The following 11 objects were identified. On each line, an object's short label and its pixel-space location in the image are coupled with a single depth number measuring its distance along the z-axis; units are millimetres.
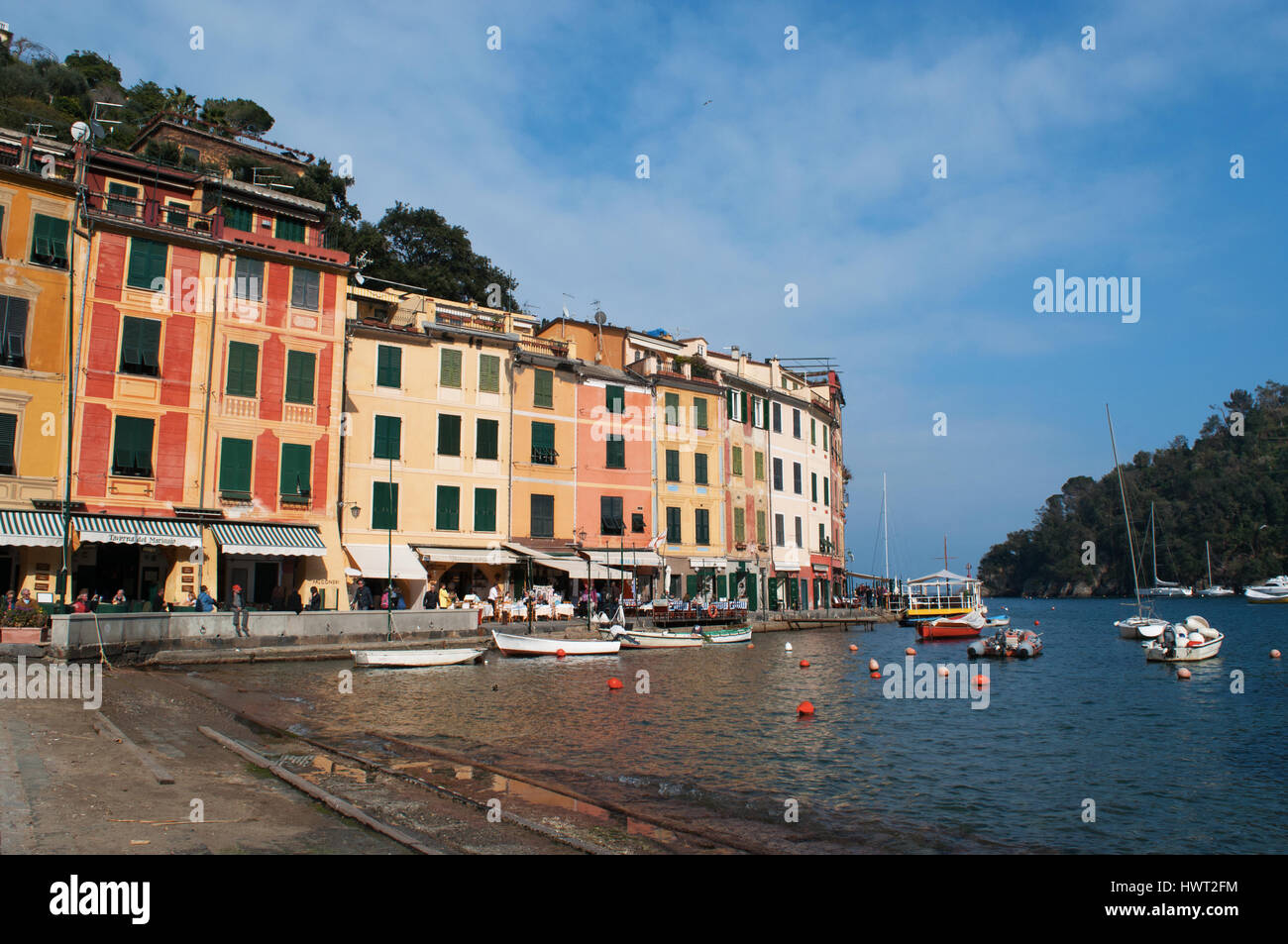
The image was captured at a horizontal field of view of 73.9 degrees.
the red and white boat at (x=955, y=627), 45562
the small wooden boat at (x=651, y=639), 35000
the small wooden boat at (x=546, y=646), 31281
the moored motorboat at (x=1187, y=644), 32969
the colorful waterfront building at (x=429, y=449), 34688
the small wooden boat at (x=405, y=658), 26953
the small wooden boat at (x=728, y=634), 38438
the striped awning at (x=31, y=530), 24953
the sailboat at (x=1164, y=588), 120812
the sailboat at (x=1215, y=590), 121375
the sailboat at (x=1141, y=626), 44969
